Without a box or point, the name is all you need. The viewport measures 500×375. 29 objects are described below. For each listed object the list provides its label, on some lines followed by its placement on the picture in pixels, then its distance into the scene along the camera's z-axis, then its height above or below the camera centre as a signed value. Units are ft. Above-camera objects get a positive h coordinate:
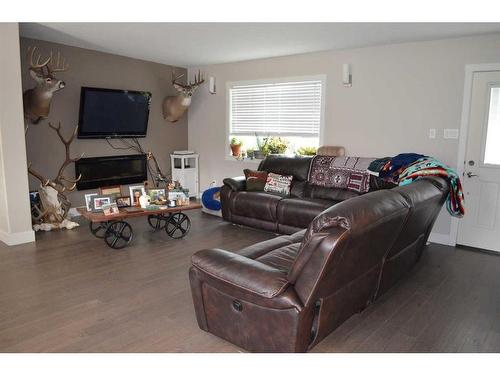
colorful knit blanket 12.24 -1.46
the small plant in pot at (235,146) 21.93 -0.98
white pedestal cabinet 23.20 -2.55
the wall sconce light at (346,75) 17.30 +2.38
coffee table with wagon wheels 13.91 -3.75
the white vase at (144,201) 14.92 -2.76
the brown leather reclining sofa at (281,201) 15.24 -2.86
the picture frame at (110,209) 13.81 -2.89
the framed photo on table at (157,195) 15.35 -2.61
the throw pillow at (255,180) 17.67 -2.27
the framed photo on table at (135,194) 15.24 -2.57
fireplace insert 19.27 -2.24
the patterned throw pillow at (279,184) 17.35 -2.43
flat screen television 18.65 +0.64
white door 14.26 -1.27
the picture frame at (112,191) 14.73 -2.41
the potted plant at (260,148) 20.88 -1.04
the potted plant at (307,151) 19.32 -1.04
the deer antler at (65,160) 17.06 -1.45
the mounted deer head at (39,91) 15.57 +1.35
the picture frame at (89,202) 14.11 -2.68
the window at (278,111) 19.12 +0.92
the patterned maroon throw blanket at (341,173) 16.02 -1.77
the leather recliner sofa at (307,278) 6.45 -2.74
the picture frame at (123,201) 14.78 -2.77
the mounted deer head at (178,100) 21.42 +1.47
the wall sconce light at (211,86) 22.52 +2.34
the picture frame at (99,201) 14.07 -2.66
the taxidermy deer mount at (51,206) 16.29 -3.35
